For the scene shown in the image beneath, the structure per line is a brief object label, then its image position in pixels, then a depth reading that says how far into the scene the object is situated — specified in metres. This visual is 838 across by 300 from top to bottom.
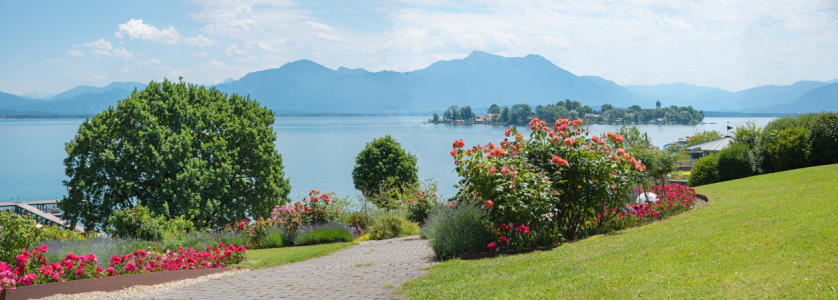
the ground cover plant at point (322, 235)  14.73
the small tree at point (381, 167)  29.75
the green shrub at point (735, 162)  28.08
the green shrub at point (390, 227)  16.34
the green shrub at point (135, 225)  13.43
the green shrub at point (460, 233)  9.15
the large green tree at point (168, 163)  17.89
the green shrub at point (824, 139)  24.20
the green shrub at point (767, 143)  27.64
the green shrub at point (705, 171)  29.39
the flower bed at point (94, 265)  6.50
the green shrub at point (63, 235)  12.53
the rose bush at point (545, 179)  8.74
